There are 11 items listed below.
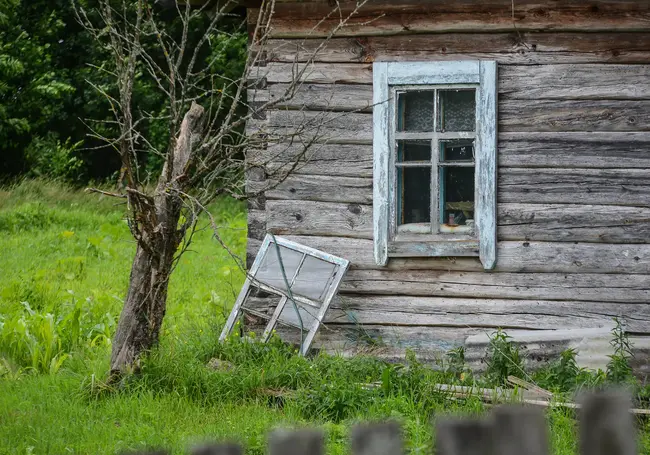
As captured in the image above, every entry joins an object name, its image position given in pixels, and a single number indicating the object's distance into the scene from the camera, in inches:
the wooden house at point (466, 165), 547.0
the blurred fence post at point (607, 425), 226.3
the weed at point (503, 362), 543.6
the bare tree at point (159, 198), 529.3
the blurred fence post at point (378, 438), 233.5
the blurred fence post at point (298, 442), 231.3
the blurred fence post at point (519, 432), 230.8
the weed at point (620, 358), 530.2
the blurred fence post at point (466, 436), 238.2
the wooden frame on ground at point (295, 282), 558.0
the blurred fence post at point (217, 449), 232.3
